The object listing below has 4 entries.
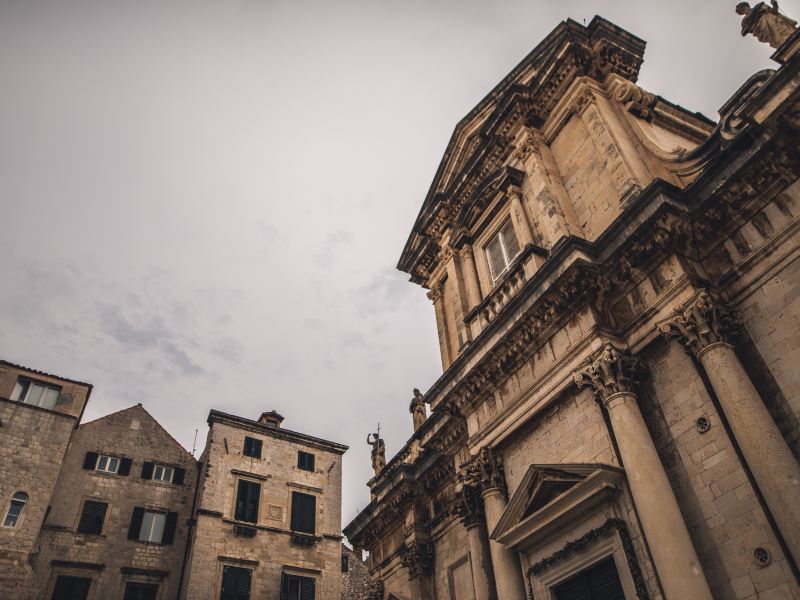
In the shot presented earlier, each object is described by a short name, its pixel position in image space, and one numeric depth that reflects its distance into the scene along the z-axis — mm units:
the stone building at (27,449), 22750
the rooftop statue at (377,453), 20167
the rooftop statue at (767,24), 10055
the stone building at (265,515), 26812
